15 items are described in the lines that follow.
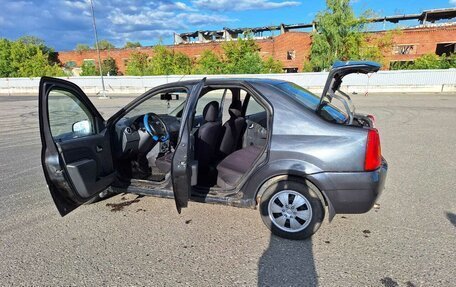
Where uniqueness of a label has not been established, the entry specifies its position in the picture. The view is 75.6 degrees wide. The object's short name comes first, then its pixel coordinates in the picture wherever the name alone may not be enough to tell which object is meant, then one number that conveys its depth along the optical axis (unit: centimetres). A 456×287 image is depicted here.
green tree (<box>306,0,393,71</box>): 3203
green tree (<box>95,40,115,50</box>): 6312
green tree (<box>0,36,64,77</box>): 4428
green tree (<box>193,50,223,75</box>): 3544
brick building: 3647
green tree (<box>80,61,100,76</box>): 3994
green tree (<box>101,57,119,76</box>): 4606
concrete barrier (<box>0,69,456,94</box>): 2200
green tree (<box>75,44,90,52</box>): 4884
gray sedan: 276
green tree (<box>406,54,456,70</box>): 2810
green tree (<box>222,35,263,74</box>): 3319
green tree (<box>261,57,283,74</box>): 3494
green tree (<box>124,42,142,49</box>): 6666
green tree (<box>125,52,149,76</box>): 4012
